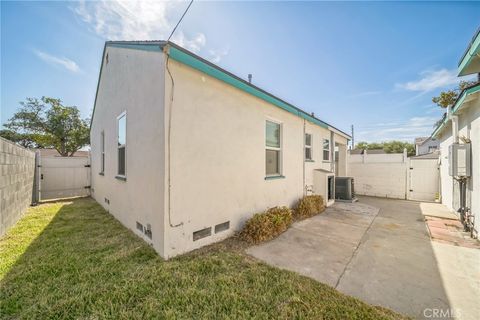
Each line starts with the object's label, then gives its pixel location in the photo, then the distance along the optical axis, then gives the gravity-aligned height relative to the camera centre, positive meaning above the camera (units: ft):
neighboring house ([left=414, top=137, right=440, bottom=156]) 95.70 +7.92
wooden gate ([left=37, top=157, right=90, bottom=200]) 26.99 -2.43
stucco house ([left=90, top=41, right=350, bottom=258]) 10.14 +0.98
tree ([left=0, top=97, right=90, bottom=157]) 70.03 +13.52
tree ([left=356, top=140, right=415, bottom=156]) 133.74 +13.00
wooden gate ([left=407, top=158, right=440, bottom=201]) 28.89 -2.83
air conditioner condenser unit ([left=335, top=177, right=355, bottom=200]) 27.45 -3.92
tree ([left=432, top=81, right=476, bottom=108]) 31.51 +11.02
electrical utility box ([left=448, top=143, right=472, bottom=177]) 15.11 +0.12
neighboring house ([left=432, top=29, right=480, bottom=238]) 11.89 +3.16
